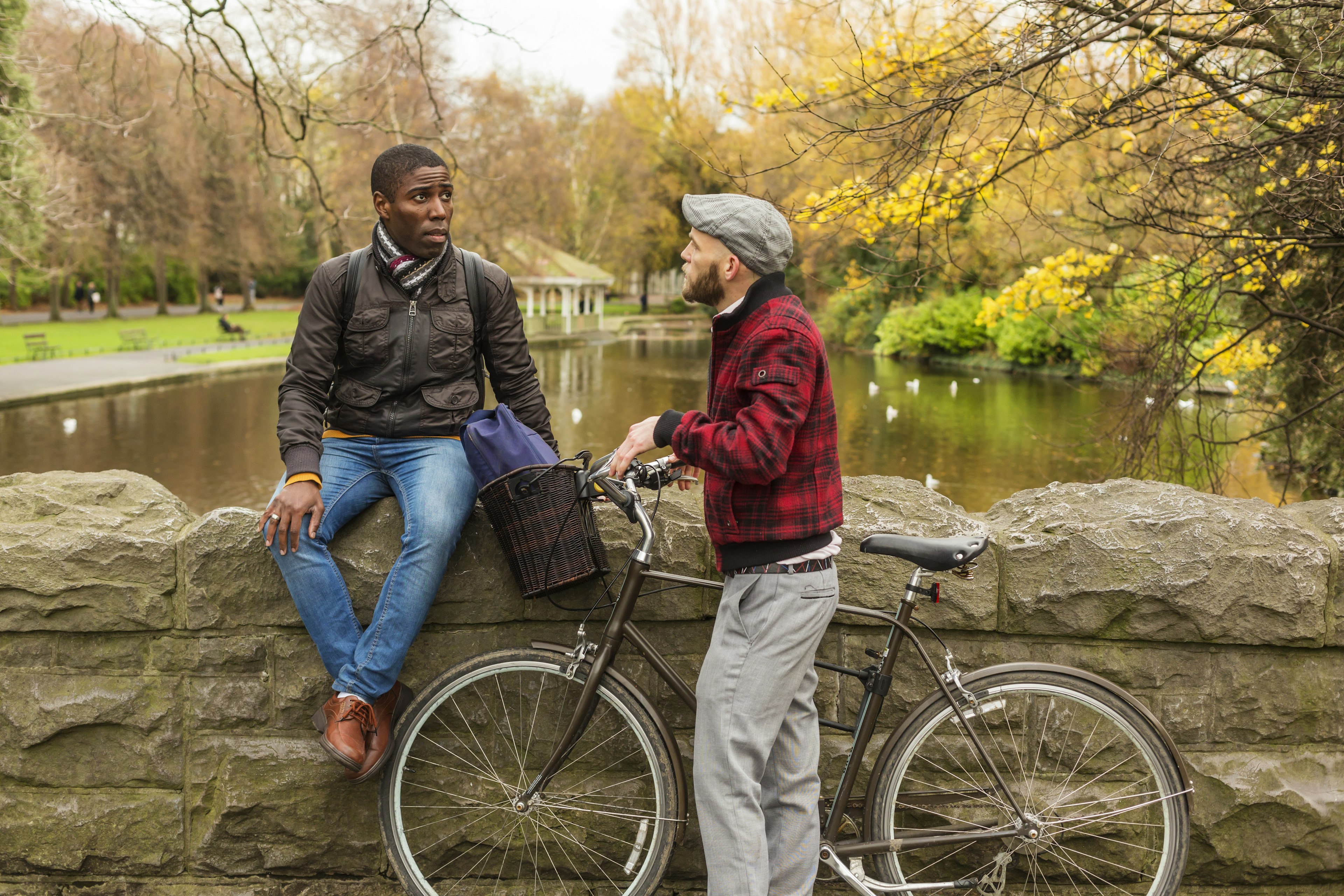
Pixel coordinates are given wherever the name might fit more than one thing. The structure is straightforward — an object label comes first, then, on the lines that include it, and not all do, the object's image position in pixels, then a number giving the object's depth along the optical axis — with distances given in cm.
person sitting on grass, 4122
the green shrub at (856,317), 4003
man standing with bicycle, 244
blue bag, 284
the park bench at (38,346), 3011
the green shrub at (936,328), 3416
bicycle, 282
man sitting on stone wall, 285
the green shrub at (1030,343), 3023
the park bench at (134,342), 3419
